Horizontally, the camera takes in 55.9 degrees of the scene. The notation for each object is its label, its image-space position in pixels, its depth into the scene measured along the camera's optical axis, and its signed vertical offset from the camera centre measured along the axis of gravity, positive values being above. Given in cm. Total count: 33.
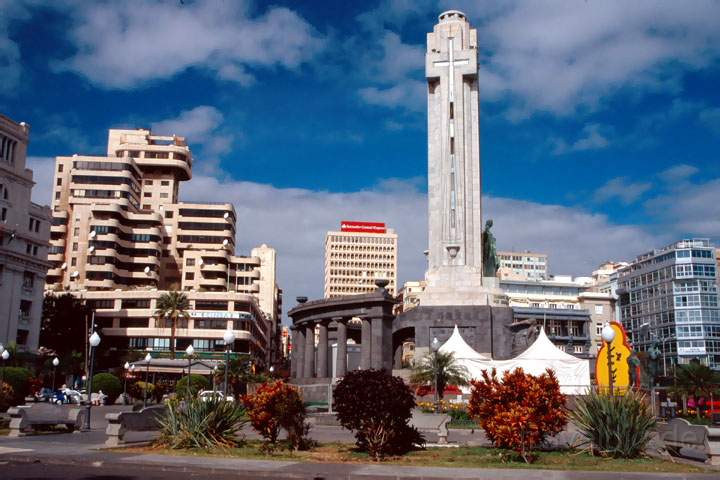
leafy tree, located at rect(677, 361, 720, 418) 4969 -24
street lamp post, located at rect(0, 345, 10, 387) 3707 +66
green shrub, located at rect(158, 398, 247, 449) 1828 -146
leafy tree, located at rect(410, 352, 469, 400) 3431 +5
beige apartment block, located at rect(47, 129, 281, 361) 8662 +1777
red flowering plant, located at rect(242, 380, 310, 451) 1820 -110
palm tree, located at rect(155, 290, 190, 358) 8325 +761
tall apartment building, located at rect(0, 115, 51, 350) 6938 +1284
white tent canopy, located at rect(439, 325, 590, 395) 3691 +64
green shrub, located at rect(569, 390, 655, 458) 1694 -117
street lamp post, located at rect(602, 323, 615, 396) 2092 +126
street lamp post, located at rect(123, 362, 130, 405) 5597 -164
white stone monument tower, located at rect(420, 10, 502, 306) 5094 +1668
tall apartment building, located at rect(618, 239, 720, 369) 9712 +1100
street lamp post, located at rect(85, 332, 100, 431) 2518 -24
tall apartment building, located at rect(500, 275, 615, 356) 10156 +1090
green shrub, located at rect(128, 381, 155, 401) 5684 -178
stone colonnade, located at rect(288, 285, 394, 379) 4313 +290
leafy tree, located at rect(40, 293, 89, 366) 7844 +490
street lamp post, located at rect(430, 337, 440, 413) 3335 +29
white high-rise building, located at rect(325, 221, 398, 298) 17825 +2994
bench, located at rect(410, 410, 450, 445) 2325 -164
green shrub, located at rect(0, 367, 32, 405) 4181 -68
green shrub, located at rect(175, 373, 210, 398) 4618 -84
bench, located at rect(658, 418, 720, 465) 1673 -156
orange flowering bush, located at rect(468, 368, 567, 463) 1623 -84
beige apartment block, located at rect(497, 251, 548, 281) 15750 +2620
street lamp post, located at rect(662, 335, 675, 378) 8904 +307
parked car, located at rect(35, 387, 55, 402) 5219 -208
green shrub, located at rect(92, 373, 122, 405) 5141 -115
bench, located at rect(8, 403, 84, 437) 2201 -165
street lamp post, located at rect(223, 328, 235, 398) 2419 +118
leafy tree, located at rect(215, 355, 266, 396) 5313 -43
